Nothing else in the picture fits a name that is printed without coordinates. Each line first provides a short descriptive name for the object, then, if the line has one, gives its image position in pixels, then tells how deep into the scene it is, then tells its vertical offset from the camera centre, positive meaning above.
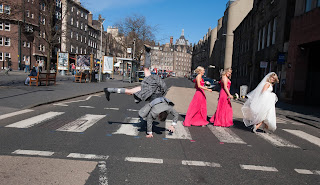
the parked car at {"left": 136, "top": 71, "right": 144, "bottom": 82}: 37.50 -0.70
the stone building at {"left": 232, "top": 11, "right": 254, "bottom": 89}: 32.88 +3.07
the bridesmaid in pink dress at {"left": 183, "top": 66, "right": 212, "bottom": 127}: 7.71 -1.07
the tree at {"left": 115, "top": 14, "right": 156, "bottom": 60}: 49.75 +6.68
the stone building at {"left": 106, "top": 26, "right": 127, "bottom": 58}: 83.81 +7.79
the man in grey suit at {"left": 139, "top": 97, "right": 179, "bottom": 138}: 5.74 -0.86
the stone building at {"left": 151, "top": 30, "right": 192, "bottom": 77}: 160.64 +8.65
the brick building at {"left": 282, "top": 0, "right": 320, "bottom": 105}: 16.44 +0.90
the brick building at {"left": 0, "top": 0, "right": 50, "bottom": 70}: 45.41 +3.62
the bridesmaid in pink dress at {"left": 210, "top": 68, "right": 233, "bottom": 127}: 7.94 -1.00
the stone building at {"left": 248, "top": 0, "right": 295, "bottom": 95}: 19.01 +3.30
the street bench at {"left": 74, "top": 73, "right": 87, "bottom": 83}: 24.12 -0.87
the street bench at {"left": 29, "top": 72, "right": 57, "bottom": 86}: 16.63 -0.72
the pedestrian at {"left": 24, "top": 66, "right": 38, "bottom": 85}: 16.83 -0.54
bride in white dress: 7.16 -0.86
